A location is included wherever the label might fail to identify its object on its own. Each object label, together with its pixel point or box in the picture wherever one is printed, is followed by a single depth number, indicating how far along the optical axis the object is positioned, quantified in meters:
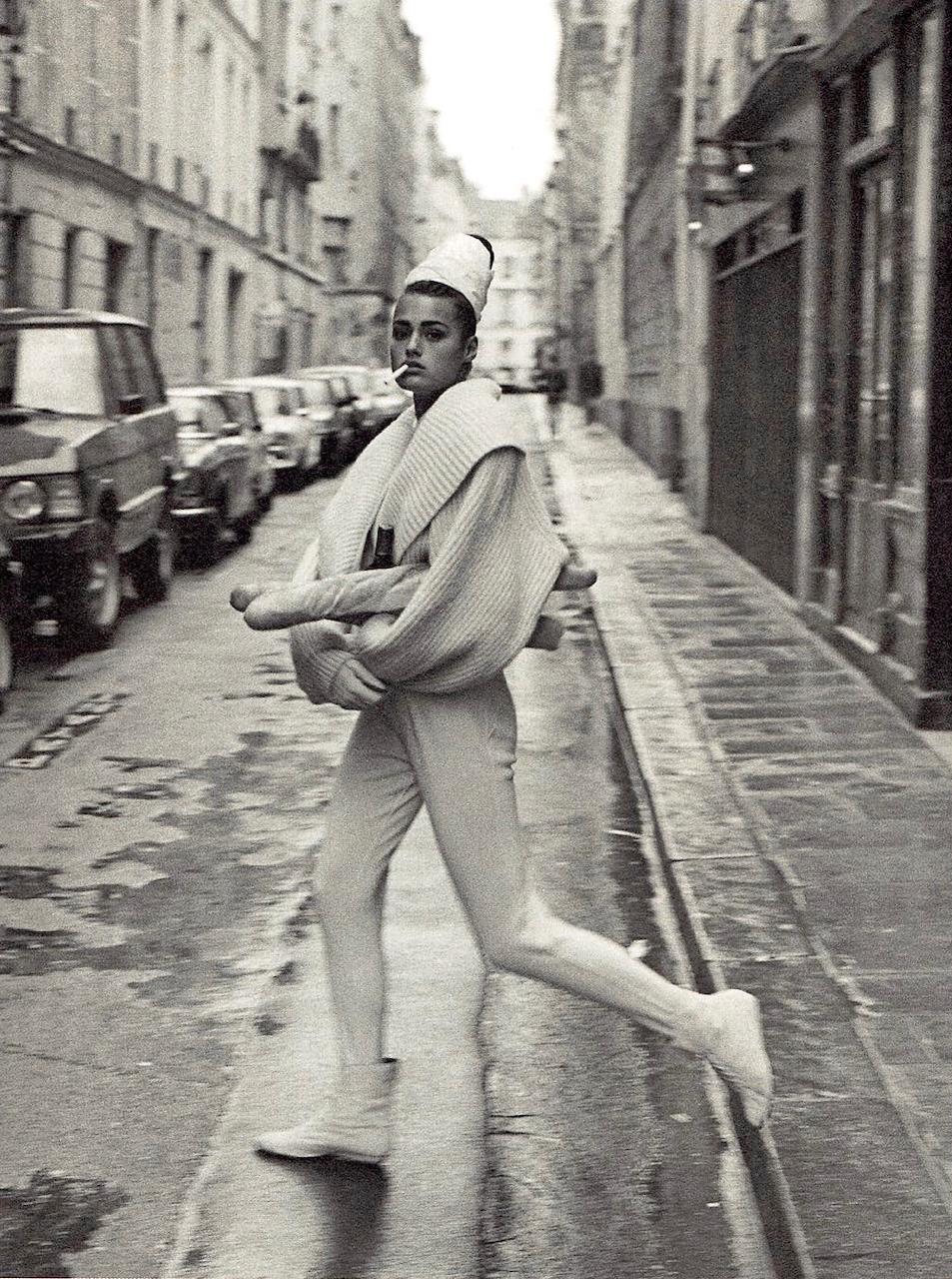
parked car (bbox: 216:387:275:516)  21.59
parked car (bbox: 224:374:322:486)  27.34
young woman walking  3.93
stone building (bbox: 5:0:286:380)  26.28
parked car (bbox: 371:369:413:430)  37.69
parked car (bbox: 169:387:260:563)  17.53
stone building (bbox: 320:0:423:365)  67.56
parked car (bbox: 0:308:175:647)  12.61
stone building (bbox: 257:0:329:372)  48.38
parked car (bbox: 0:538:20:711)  11.07
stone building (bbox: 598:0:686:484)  27.28
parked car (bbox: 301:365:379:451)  34.16
